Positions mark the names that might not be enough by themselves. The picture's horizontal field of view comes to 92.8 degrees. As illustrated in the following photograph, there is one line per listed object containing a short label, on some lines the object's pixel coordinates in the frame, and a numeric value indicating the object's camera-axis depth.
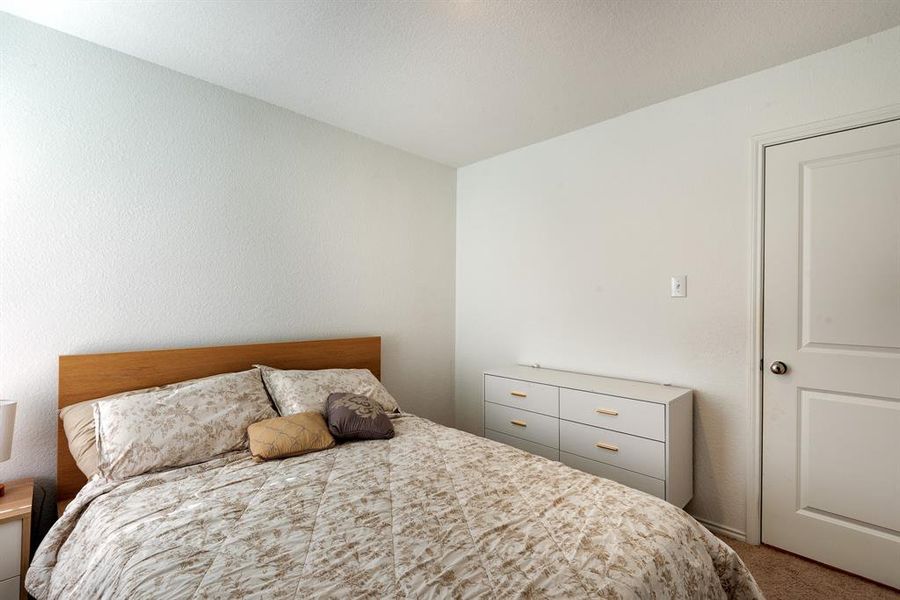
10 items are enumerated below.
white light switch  2.38
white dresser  2.13
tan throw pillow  1.80
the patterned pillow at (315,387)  2.14
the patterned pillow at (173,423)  1.63
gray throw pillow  2.03
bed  1.04
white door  1.83
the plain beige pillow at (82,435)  1.68
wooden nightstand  1.47
